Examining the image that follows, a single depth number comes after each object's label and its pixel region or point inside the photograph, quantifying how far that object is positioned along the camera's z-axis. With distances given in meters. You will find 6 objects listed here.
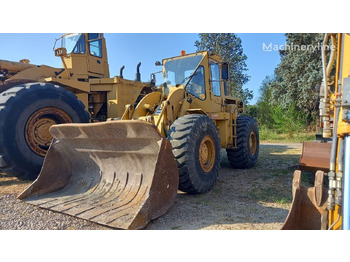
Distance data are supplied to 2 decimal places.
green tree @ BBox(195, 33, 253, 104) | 17.18
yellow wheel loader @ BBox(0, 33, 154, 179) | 4.70
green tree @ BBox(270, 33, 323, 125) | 15.42
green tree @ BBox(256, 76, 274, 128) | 20.16
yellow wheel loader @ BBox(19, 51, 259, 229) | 3.22
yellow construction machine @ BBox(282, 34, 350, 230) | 1.97
